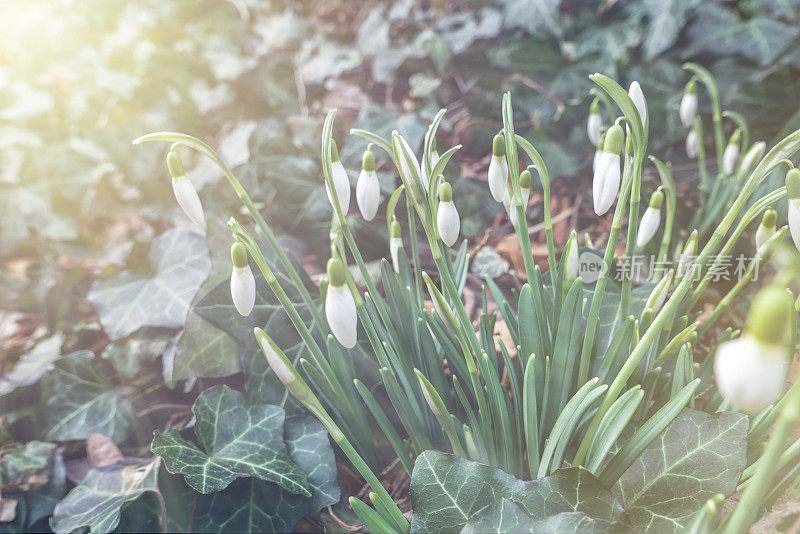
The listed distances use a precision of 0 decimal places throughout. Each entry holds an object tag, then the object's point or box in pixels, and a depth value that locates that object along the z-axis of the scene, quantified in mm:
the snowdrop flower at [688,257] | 294
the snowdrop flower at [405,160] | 272
